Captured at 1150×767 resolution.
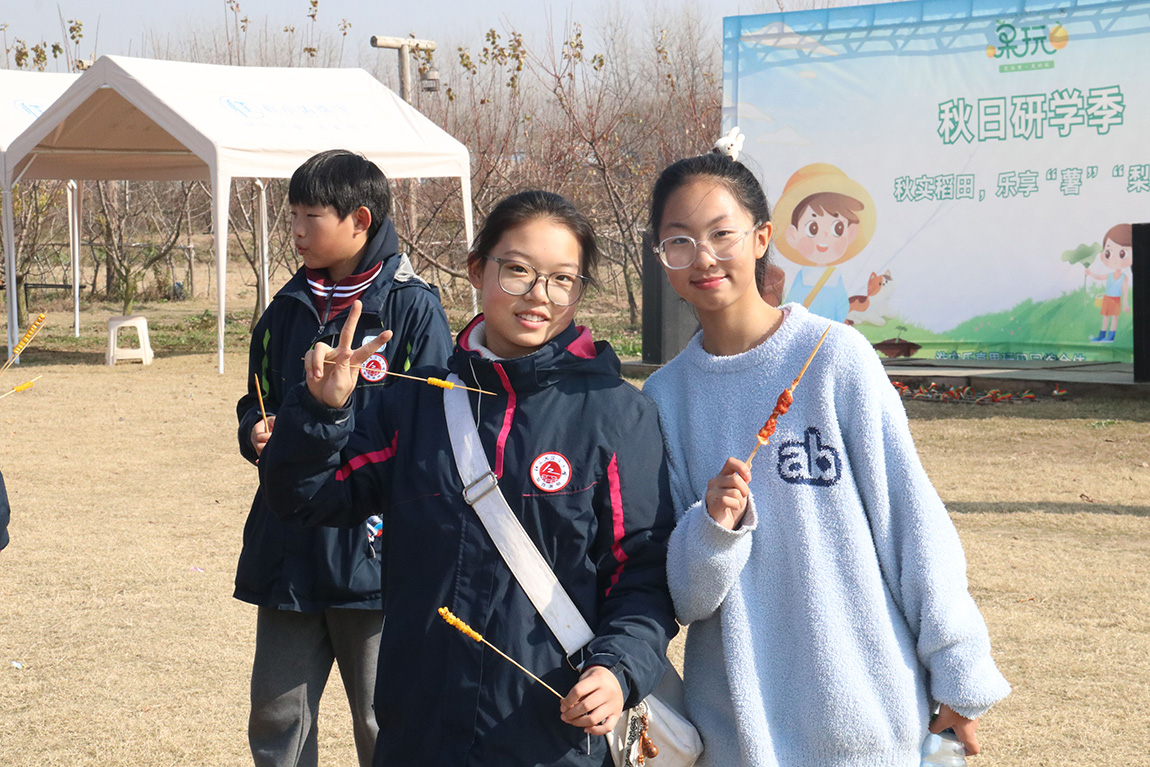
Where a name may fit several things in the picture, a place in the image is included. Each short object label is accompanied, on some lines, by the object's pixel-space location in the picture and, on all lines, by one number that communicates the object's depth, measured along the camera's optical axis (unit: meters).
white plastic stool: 12.05
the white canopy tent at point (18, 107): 11.29
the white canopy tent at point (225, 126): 10.32
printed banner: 9.49
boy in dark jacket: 2.32
